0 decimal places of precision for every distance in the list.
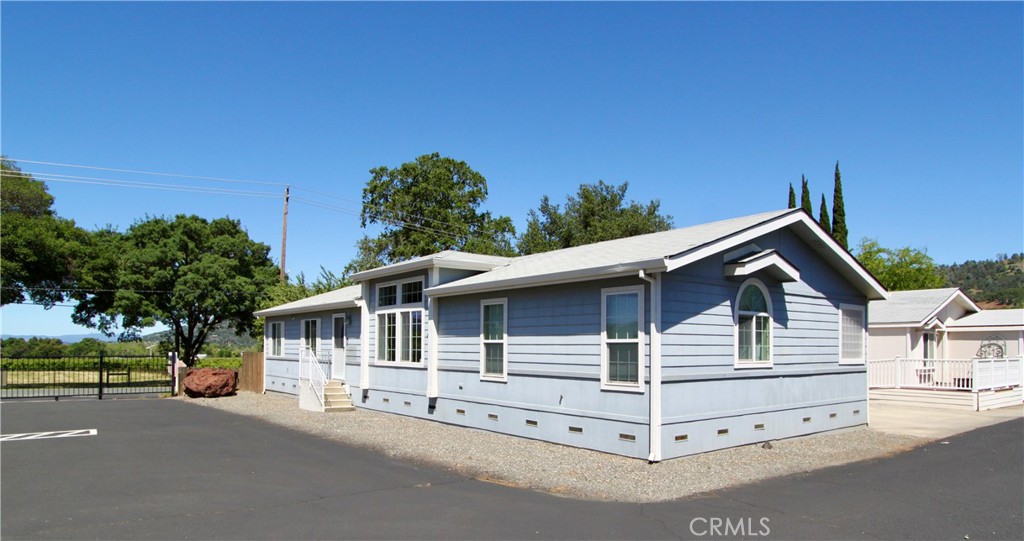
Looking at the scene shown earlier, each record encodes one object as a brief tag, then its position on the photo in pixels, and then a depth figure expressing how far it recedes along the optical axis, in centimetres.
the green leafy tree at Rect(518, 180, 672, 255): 4506
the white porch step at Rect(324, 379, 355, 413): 1889
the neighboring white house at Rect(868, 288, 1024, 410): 2028
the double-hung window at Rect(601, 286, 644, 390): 1128
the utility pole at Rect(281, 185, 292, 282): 3322
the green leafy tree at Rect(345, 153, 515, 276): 4194
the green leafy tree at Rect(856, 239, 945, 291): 5019
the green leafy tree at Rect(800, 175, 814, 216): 4200
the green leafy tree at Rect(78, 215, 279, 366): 3612
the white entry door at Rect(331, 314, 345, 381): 2088
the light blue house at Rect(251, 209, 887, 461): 1127
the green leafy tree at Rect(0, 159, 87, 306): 3262
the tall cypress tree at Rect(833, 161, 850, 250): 4109
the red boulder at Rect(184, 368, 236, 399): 2480
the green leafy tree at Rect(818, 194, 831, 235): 4180
